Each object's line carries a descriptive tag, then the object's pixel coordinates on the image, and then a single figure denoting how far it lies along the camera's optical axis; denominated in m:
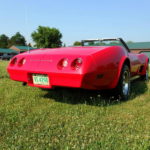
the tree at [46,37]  68.99
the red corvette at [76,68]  2.61
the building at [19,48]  70.25
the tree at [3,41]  99.69
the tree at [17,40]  104.06
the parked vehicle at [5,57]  45.88
